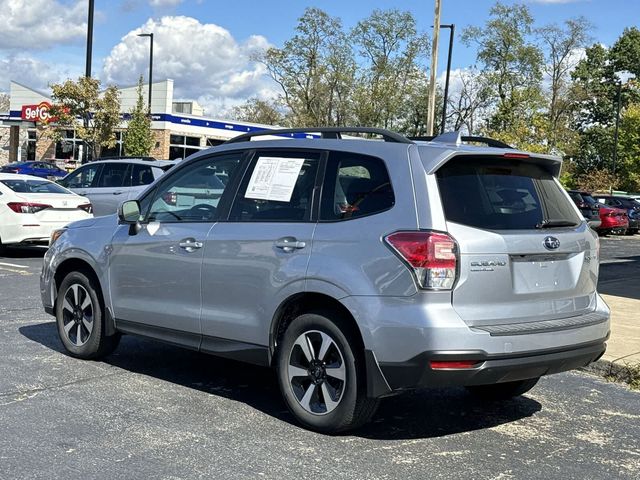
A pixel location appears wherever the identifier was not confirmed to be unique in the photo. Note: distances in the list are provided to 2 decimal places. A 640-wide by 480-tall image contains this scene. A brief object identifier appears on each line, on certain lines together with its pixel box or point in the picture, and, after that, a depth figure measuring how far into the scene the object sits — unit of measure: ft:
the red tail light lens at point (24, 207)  43.39
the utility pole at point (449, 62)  133.18
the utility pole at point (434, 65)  75.25
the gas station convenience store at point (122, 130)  150.30
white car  43.39
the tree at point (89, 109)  107.24
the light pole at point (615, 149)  177.99
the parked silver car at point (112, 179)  51.34
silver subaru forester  14.43
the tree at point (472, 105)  183.21
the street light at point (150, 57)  138.79
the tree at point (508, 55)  177.17
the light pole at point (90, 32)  83.89
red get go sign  143.94
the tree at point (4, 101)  285.37
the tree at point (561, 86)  191.43
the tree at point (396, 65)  186.60
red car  101.40
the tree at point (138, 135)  118.11
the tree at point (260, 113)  237.04
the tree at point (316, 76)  187.21
